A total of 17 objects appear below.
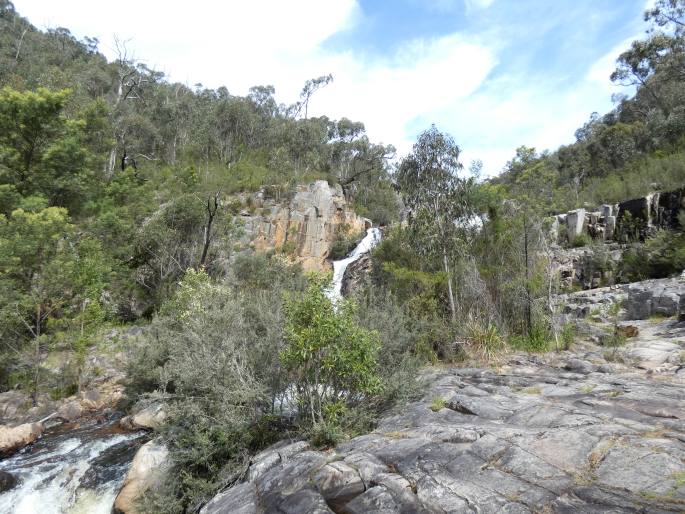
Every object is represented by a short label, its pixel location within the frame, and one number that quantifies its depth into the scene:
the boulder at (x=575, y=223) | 22.80
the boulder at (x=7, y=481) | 8.38
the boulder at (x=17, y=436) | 10.11
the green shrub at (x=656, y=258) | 17.00
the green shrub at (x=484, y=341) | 11.47
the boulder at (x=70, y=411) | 12.25
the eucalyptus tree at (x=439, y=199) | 14.62
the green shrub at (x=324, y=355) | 6.89
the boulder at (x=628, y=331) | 11.80
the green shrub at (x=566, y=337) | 11.75
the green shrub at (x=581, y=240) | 21.97
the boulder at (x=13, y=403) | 12.42
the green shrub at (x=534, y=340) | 11.81
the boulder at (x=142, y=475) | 7.35
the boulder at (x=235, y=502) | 5.71
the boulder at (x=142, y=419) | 11.19
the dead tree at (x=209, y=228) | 22.72
